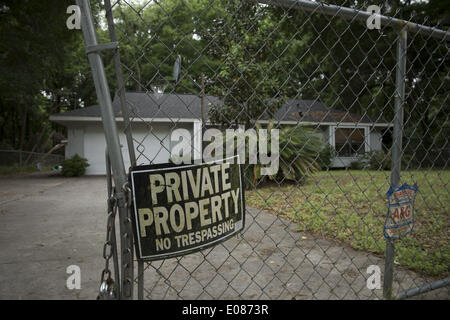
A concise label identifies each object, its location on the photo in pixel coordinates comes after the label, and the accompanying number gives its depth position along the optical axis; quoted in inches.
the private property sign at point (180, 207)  42.5
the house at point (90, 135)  517.3
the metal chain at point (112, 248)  39.8
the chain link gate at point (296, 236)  42.3
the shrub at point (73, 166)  510.0
